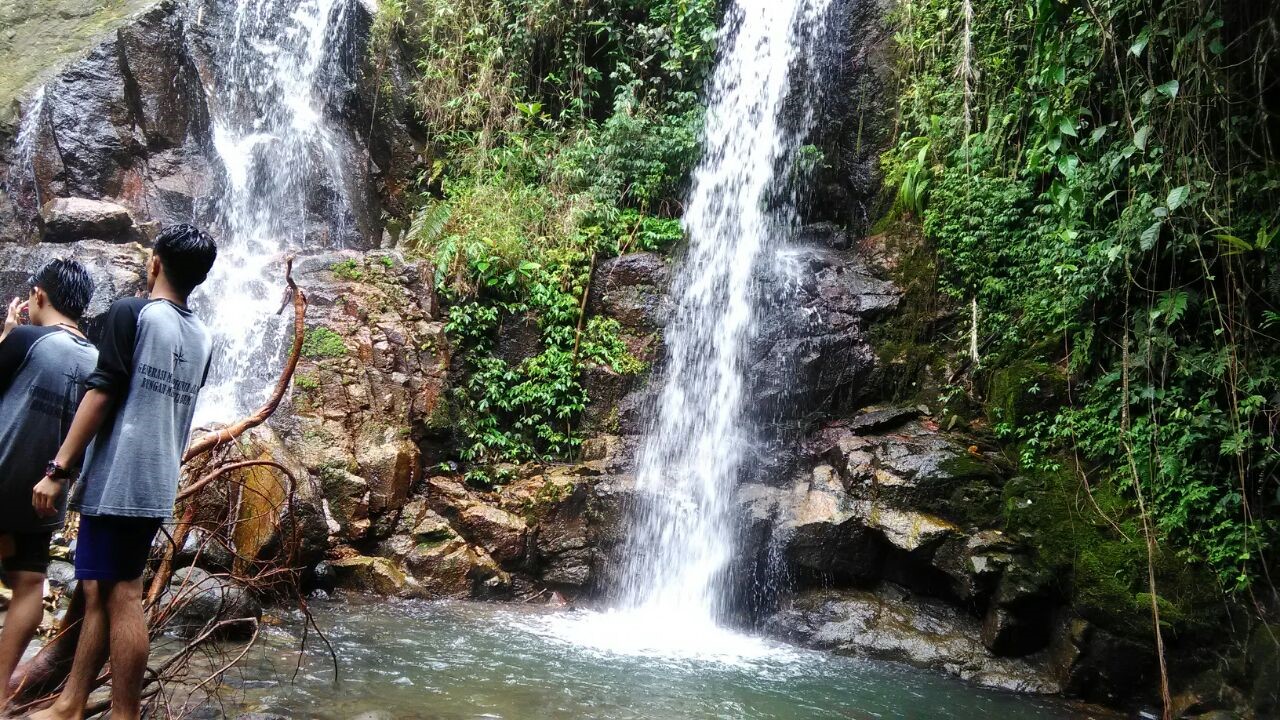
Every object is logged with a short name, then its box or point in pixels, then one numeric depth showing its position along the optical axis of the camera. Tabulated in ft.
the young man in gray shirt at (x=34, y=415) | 10.69
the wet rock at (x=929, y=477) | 23.22
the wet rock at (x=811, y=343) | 28.43
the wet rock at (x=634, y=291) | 31.65
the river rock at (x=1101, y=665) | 19.72
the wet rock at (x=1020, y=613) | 21.21
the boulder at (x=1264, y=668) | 17.67
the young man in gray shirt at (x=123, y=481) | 9.29
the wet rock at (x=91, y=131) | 32.14
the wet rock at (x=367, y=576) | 23.34
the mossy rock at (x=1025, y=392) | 24.12
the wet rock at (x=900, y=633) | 20.81
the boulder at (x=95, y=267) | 26.27
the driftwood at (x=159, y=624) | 10.36
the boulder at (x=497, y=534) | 25.77
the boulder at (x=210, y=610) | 16.70
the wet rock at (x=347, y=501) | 24.27
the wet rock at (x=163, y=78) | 34.94
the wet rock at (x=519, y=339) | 31.24
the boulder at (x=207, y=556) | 19.25
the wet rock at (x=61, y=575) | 18.75
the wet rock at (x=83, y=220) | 29.25
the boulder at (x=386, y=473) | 25.35
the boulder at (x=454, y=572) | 24.20
